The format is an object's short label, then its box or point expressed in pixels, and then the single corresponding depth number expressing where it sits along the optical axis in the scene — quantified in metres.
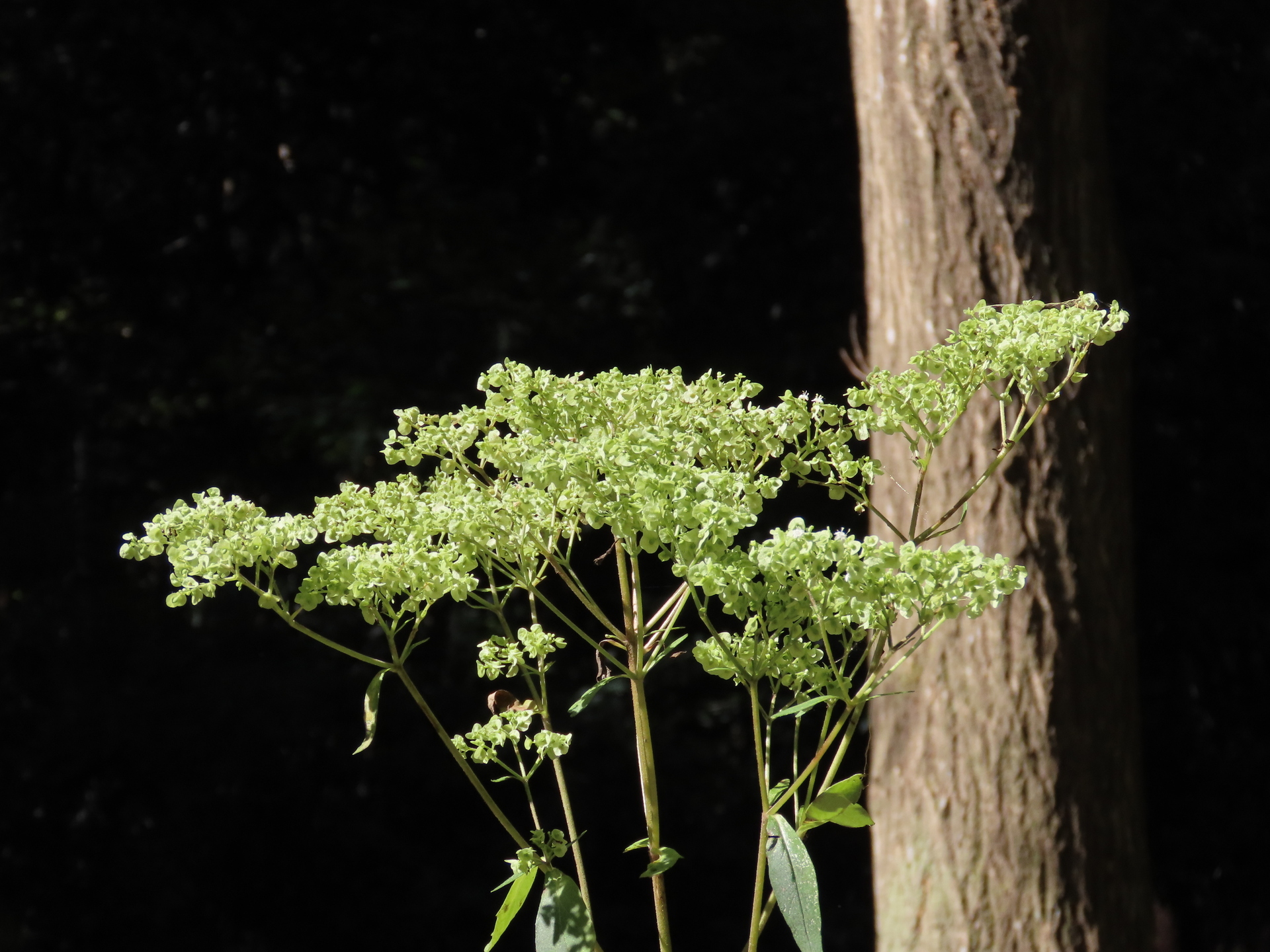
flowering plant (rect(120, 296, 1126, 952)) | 1.80
